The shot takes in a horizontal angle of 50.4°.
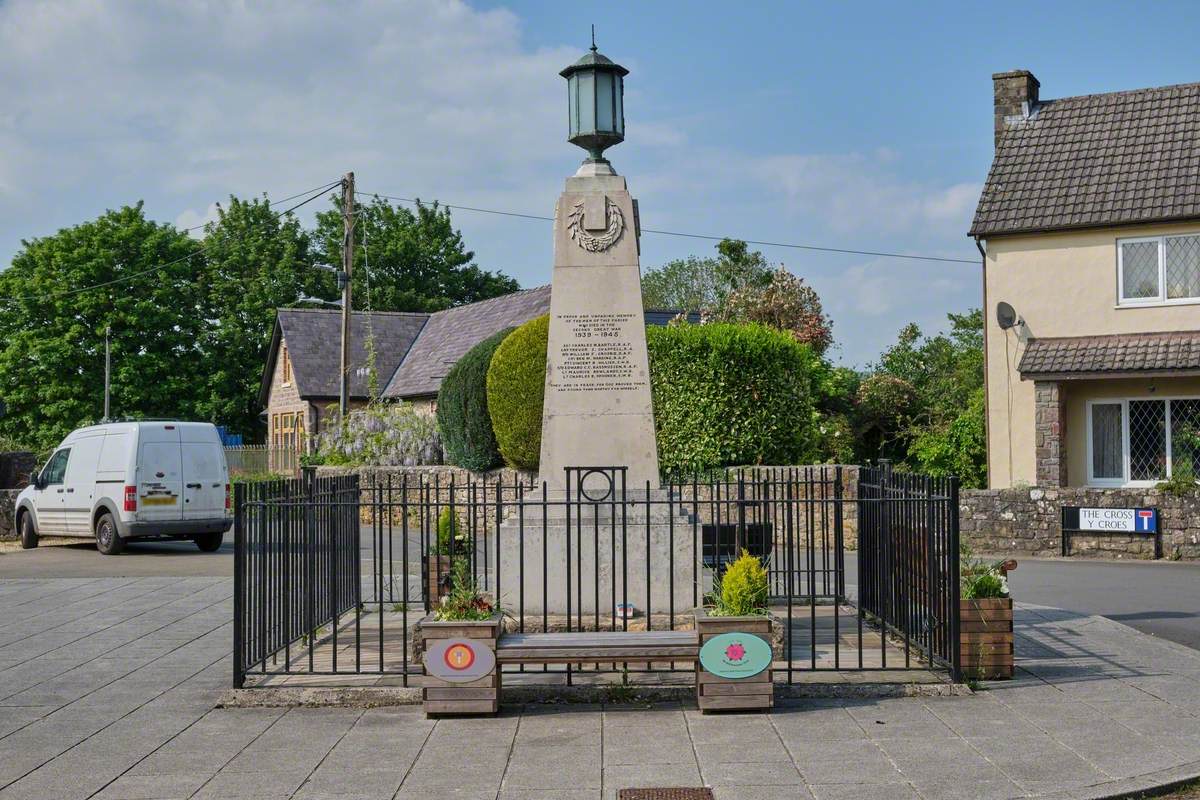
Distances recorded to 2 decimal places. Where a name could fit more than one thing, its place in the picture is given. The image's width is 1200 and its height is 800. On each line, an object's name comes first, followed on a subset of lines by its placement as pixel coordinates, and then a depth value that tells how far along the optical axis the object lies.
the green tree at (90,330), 53.69
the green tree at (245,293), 56.47
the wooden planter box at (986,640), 8.87
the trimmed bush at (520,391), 22.33
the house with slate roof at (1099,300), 22.00
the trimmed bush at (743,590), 8.27
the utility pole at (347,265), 32.94
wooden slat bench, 7.88
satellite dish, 23.34
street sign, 19.41
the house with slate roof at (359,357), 41.06
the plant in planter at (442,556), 11.64
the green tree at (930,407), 26.33
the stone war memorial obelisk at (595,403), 10.33
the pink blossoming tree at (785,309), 33.81
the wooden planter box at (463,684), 7.92
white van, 20.81
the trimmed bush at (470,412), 24.66
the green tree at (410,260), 59.31
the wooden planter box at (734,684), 7.91
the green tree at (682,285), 67.75
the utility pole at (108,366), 49.81
